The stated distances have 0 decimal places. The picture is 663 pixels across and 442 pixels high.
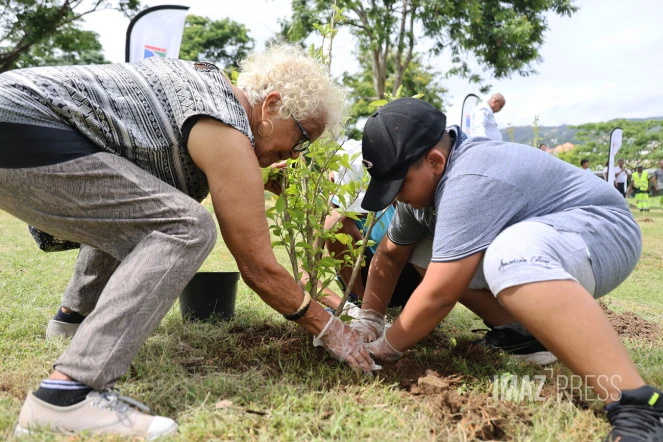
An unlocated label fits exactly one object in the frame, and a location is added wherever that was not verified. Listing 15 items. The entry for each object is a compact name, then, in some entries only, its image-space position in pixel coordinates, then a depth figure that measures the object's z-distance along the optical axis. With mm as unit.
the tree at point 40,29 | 12562
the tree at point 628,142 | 44003
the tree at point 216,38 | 33562
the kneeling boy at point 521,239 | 1492
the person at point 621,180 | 17703
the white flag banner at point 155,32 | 6105
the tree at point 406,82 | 18938
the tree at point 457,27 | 12312
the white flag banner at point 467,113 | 9039
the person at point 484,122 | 8266
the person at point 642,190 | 16922
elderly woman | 1519
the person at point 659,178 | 25234
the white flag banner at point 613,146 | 12938
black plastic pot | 2740
